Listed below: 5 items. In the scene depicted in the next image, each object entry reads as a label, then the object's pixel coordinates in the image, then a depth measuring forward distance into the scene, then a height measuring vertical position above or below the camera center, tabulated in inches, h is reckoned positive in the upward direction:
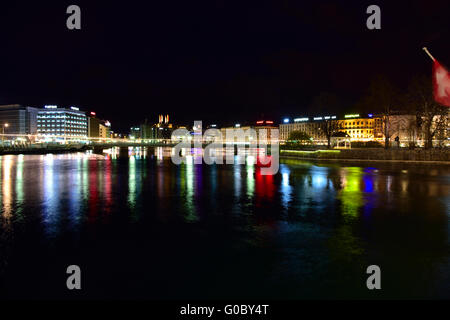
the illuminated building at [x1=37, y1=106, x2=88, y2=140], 6727.4 +552.7
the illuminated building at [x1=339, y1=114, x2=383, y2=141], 4994.6 +322.0
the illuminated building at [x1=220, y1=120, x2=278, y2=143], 7178.2 +353.4
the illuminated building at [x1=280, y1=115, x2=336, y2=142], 5673.2 +419.1
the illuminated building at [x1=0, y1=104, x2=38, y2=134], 6648.6 +608.6
